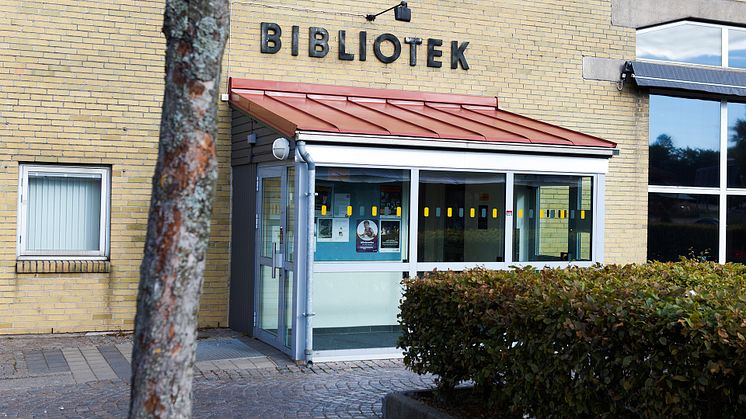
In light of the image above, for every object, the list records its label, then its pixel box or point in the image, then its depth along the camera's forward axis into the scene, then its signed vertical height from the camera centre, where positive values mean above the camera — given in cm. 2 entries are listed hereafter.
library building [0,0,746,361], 1099 +100
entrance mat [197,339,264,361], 1087 -138
